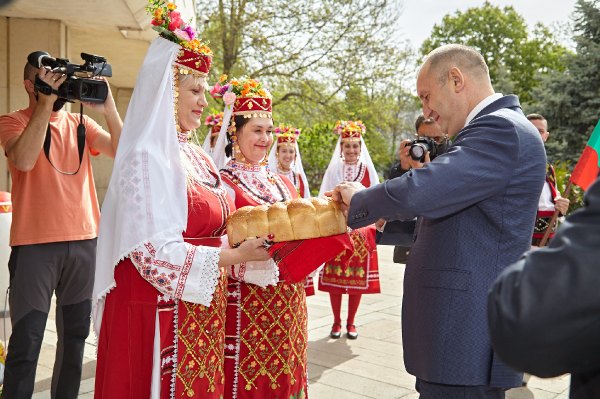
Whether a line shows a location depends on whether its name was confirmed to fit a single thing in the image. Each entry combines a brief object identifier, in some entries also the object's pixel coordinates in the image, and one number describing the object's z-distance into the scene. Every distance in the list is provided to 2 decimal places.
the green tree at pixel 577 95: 15.38
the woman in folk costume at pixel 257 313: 3.36
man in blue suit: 2.17
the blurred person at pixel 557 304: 0.97
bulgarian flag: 4.59
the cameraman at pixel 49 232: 3.42
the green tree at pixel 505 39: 33.62
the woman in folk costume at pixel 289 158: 8.20
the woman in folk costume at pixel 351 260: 6.49
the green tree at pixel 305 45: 16.59
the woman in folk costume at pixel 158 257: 2.43
